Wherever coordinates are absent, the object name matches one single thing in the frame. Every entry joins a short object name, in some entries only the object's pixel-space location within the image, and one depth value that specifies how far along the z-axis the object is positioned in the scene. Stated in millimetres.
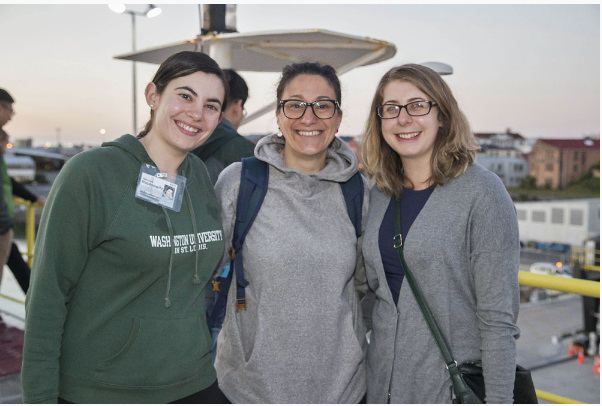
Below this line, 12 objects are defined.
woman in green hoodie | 1521
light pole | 5660
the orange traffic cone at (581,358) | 14836
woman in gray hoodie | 1903
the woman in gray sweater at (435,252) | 1708
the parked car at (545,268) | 35197
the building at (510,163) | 76156
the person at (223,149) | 2916
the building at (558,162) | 76062
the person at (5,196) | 4070
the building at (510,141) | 87475
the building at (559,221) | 48594
